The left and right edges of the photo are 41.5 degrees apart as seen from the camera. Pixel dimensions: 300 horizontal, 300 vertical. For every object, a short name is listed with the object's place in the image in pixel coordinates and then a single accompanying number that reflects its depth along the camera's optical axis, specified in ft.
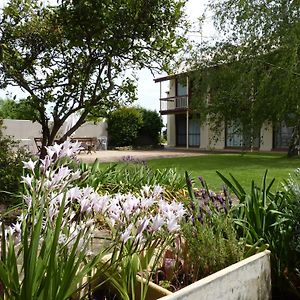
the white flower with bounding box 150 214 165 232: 6.00
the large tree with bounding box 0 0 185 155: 20.80
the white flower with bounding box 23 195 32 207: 6.30
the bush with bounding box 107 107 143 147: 100.07
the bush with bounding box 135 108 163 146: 105.60
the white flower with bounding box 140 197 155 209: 6.99
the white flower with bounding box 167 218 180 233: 6.39
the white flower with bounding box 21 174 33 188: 6.34
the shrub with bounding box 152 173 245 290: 8.52
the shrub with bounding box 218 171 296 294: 9.47
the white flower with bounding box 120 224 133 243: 5.76
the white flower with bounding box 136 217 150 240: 5.80
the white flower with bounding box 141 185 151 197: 8.11
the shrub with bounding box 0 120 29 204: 19.26
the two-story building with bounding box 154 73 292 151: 85.97
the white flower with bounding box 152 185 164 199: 7.82
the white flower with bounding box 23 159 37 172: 6.46
